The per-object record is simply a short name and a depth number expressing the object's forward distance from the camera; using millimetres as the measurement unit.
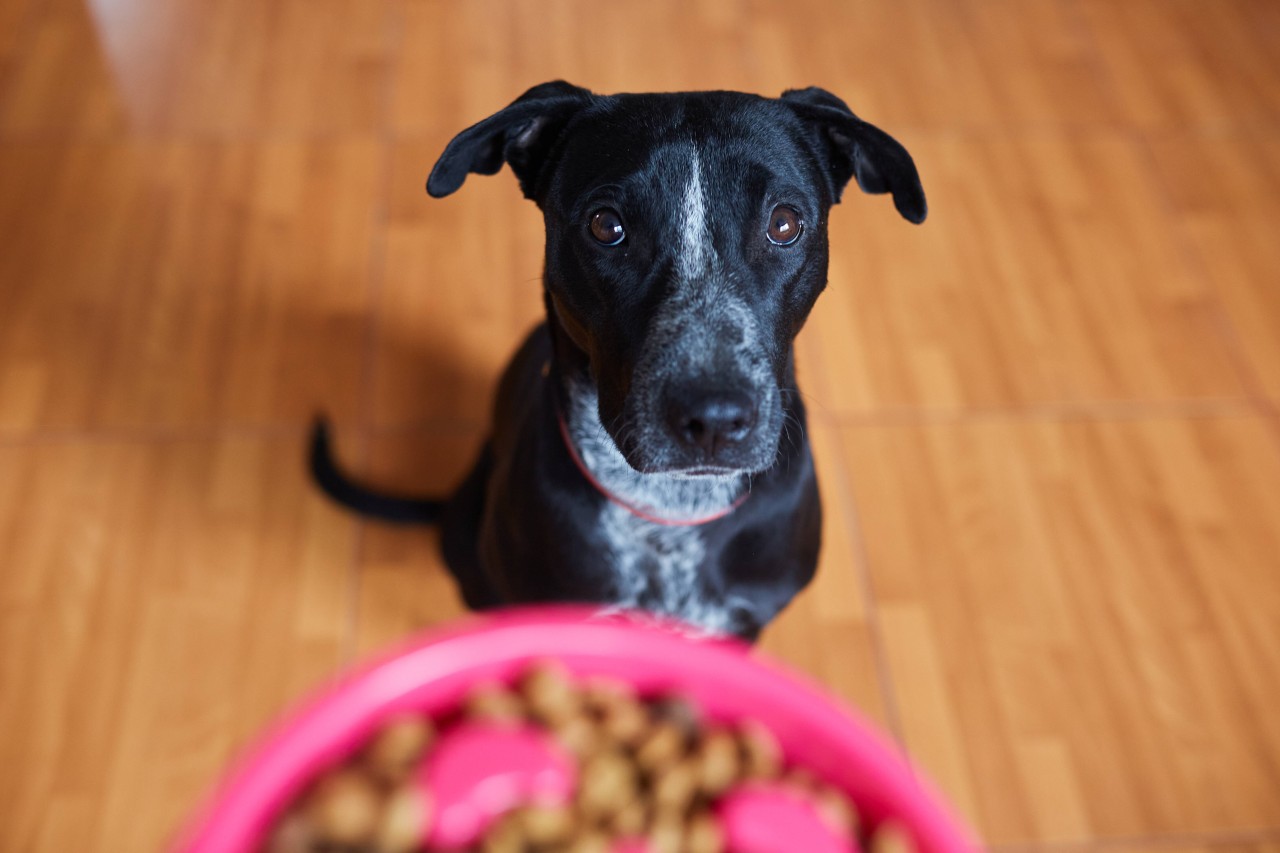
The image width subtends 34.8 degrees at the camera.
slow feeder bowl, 639
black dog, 854
